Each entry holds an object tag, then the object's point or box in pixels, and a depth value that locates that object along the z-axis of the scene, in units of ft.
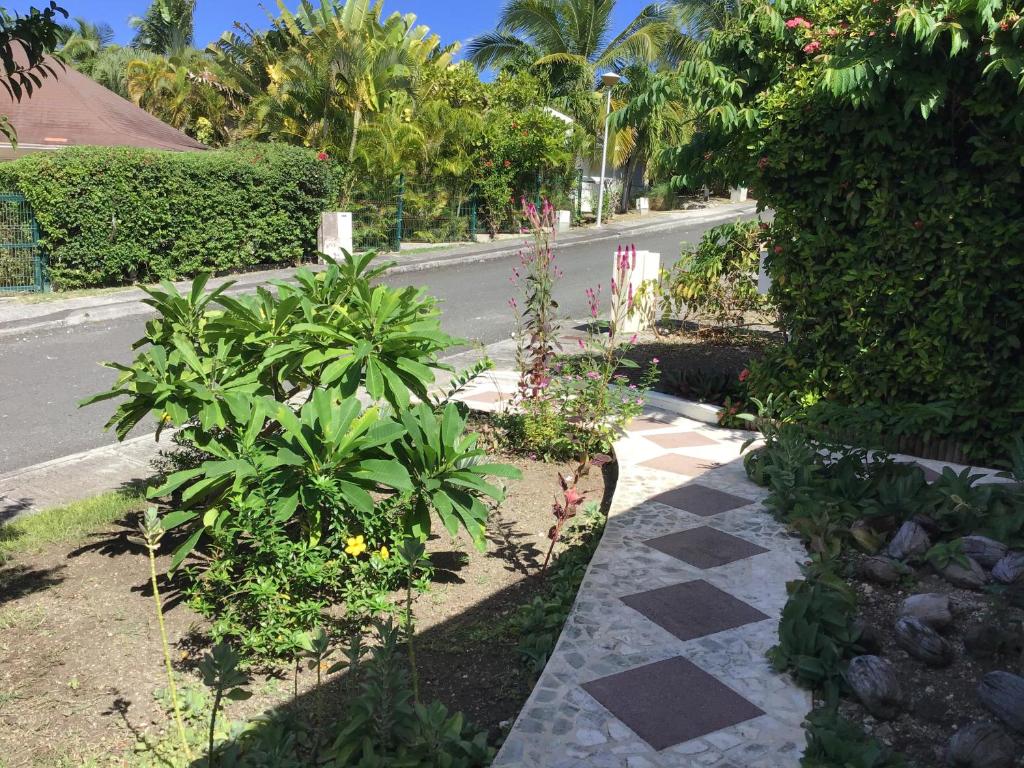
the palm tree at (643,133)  104.94
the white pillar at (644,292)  34.47
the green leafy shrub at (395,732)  8.89
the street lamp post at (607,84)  86.89
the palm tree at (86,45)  148.46
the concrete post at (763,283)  46.33
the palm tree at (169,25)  152.76
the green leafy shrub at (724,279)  33.83
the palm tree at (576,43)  108.99
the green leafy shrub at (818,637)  10.48
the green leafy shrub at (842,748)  8.57
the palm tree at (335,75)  65.57
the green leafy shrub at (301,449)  12.00
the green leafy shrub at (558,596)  11.57
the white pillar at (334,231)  57.47
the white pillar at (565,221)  86.21
